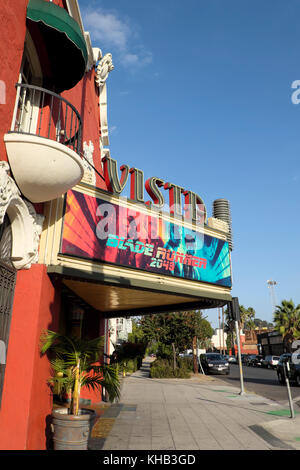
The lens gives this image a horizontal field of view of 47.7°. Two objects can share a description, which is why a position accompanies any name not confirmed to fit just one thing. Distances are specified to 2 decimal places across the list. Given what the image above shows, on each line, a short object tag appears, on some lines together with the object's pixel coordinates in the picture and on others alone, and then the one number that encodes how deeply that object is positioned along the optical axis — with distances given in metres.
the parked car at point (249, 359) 51.52
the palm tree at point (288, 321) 46.66
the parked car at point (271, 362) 42.59
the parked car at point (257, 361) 48.51
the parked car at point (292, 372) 21.73
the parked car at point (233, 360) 57.89
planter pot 6.32
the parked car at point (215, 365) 32.53
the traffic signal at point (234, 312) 15.25
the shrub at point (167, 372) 25.86
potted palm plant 6.36
